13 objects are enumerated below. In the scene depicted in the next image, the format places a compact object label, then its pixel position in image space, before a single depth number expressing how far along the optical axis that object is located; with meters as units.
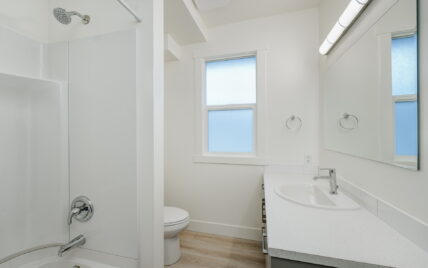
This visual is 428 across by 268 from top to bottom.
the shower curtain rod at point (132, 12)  0.97
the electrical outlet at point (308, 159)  1.96
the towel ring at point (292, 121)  1.99
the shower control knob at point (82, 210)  1.17
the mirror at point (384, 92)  0.78
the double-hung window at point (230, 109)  2.15
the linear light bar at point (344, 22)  1.13
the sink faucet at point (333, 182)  1.33
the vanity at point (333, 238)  0.65
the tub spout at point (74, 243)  1.06
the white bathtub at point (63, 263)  1.13
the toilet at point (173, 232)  1.63
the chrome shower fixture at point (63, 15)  1.00
